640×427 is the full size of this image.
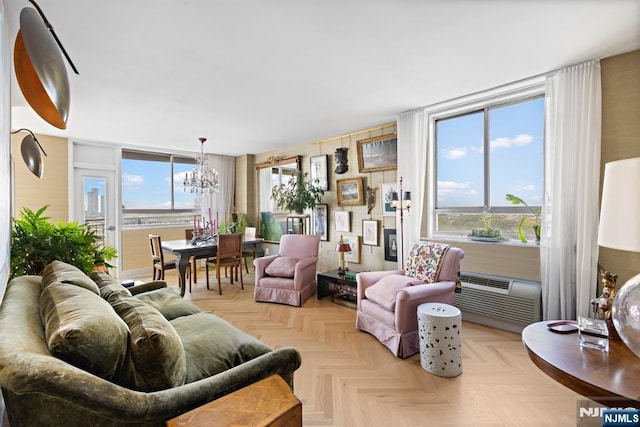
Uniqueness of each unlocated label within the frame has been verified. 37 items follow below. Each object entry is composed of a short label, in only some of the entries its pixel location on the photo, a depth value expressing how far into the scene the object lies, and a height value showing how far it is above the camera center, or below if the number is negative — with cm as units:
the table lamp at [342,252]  394 -51
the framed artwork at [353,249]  450 -54
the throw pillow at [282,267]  401 -73
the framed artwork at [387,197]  410 +23
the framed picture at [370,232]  430 -27
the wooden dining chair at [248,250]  545 -65
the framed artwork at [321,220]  495 -10
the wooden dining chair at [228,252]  439 -58
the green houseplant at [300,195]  480 +30
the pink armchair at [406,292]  255 -72
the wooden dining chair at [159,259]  424 -65
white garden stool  226 -99
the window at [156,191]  556 +46
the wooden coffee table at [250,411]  90 -64
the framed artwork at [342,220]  462 -10
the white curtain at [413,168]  372 +58
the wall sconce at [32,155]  228 +46
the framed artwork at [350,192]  445 +34
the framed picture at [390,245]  407 -43
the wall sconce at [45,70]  60 +31
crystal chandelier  472 +60
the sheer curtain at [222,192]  630 +47
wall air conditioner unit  284 -89
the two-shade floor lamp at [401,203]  353 +13
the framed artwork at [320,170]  492 +74
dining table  409 -51
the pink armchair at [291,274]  390 -82
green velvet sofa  85 -49
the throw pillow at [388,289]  272 -72
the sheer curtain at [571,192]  248 +19
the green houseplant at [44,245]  207 -23
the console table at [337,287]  377 -96
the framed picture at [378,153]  409 +87
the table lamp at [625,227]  115 -5
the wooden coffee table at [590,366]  112 -65
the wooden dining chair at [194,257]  431 -62
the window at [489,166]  313 +55
